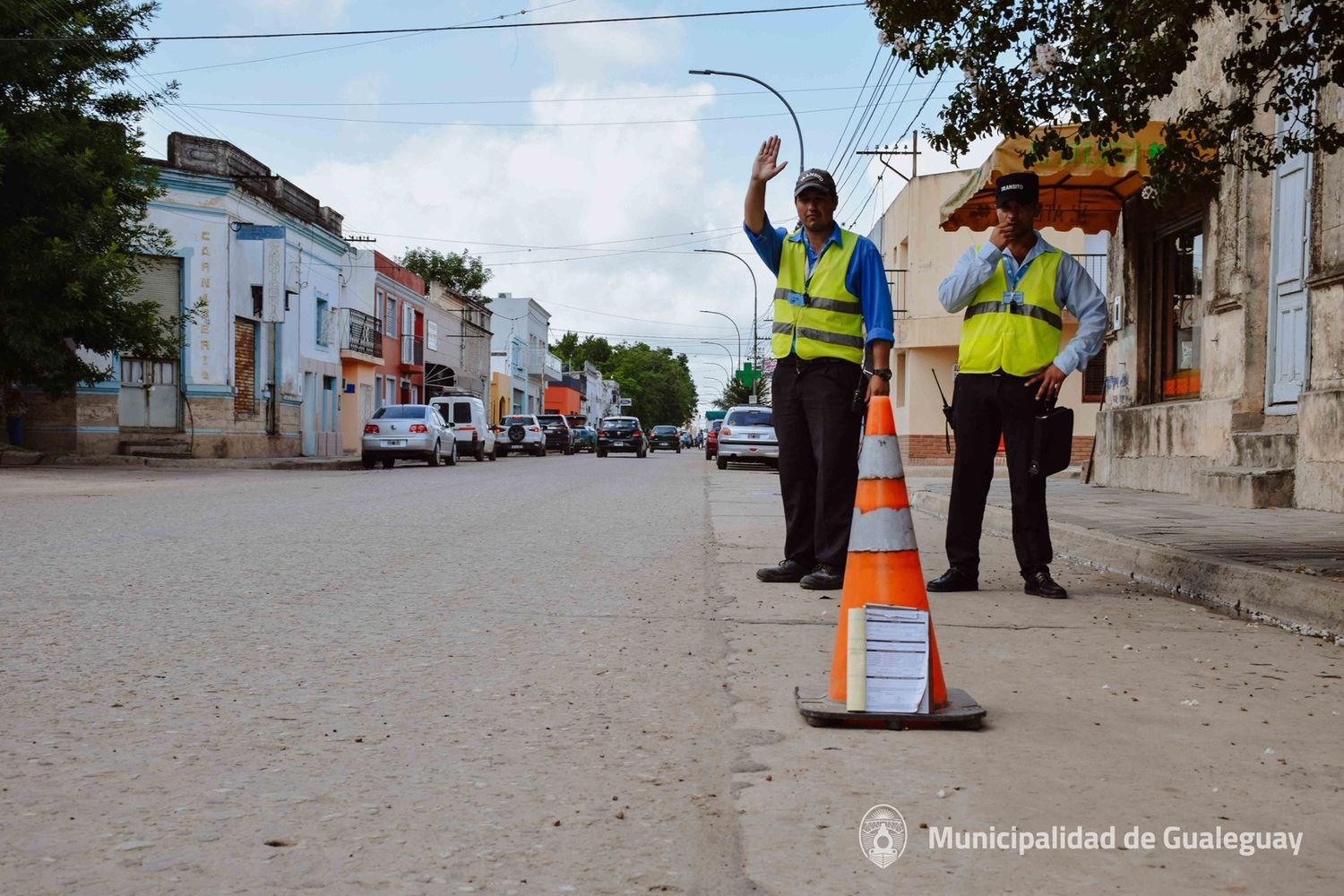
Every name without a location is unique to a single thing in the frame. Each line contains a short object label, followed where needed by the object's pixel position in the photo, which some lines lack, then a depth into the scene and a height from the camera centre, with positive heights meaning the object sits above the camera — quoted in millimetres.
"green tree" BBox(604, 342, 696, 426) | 146375 +4432
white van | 36031 -73
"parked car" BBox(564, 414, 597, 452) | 60603 -815
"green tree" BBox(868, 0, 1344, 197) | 6320 +1899
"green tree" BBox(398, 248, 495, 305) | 74812 +9024
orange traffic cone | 3518 -434
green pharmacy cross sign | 60531 +2304
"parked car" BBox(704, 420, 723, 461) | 37406 -658
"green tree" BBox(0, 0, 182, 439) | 20859 +3874
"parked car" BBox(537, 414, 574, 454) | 53781 -536
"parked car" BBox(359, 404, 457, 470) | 28453 -408
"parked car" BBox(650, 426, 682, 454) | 65938 -888
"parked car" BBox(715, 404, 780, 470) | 27141 -366
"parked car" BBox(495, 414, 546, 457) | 44875 -592
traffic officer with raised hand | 6172 +409
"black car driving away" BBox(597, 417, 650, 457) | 44000 -571
